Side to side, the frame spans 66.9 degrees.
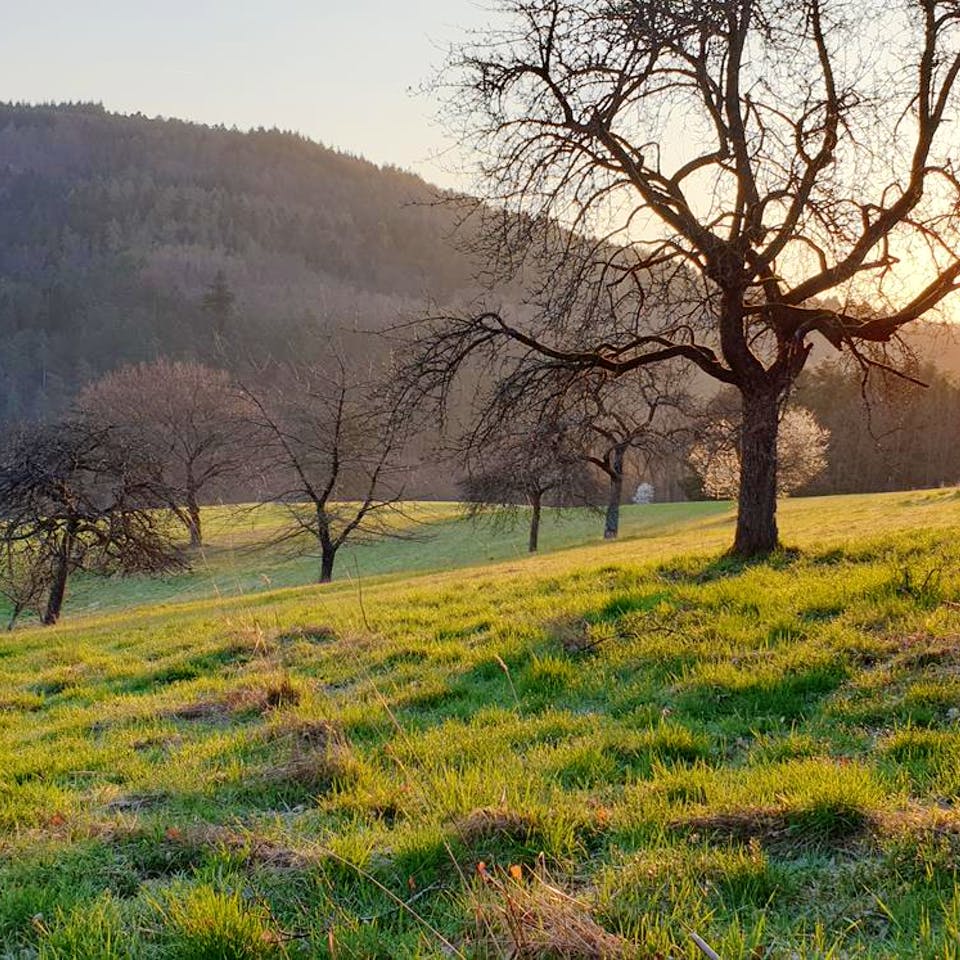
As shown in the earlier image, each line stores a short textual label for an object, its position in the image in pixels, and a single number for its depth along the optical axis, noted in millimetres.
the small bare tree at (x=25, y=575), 20172
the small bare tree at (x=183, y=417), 43375
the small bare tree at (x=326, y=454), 27734
